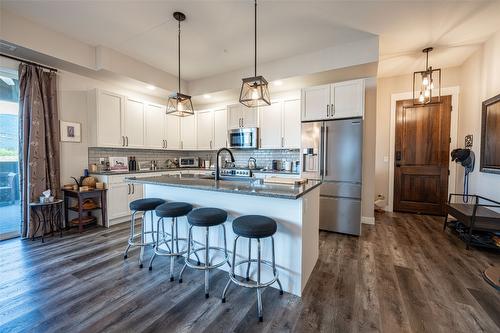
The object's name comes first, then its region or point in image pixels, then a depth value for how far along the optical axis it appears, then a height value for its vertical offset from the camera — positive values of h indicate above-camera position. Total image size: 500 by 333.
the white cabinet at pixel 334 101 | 3.41 +0.98
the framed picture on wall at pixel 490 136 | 3.02 +0.37
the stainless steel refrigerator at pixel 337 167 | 3.41 -0.10
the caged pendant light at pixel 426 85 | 3.47 +1.43
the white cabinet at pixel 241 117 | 4.74 +0.96
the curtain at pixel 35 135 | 3.20 +0.35
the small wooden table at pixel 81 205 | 3.50 -0.78
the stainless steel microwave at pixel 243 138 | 4.66 +0.49
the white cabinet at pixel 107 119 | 3.84 +0.73
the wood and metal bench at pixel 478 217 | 2.79 -0.73
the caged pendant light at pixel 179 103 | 2.75 +0.72
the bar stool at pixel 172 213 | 2.25 -0.56
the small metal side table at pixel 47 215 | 3.28 -0.88
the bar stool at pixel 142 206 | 2.51 -0.54
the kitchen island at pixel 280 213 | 1.96 -0.51
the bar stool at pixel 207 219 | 1.99 -0.55
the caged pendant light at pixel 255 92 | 2.24 +0.72
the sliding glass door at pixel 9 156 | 3.21 +0.03
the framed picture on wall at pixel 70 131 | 3.65 +0.47
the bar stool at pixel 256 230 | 1.76 -0.57
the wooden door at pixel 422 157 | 4.47 +0.09
